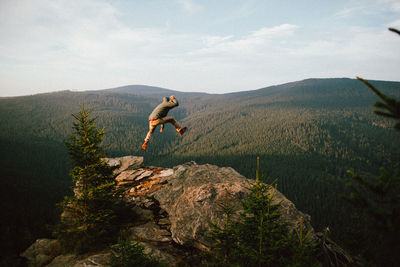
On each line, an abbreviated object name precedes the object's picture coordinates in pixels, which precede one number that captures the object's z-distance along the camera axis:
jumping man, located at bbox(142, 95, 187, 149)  9.75
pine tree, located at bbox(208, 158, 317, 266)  6.10
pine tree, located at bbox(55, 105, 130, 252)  10.17
